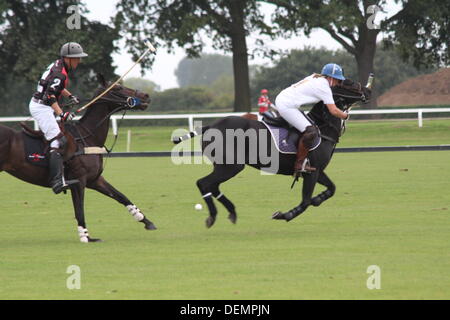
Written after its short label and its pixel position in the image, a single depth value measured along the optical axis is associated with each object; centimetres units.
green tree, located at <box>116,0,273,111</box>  4012
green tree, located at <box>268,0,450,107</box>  3684
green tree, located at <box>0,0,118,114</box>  3838
